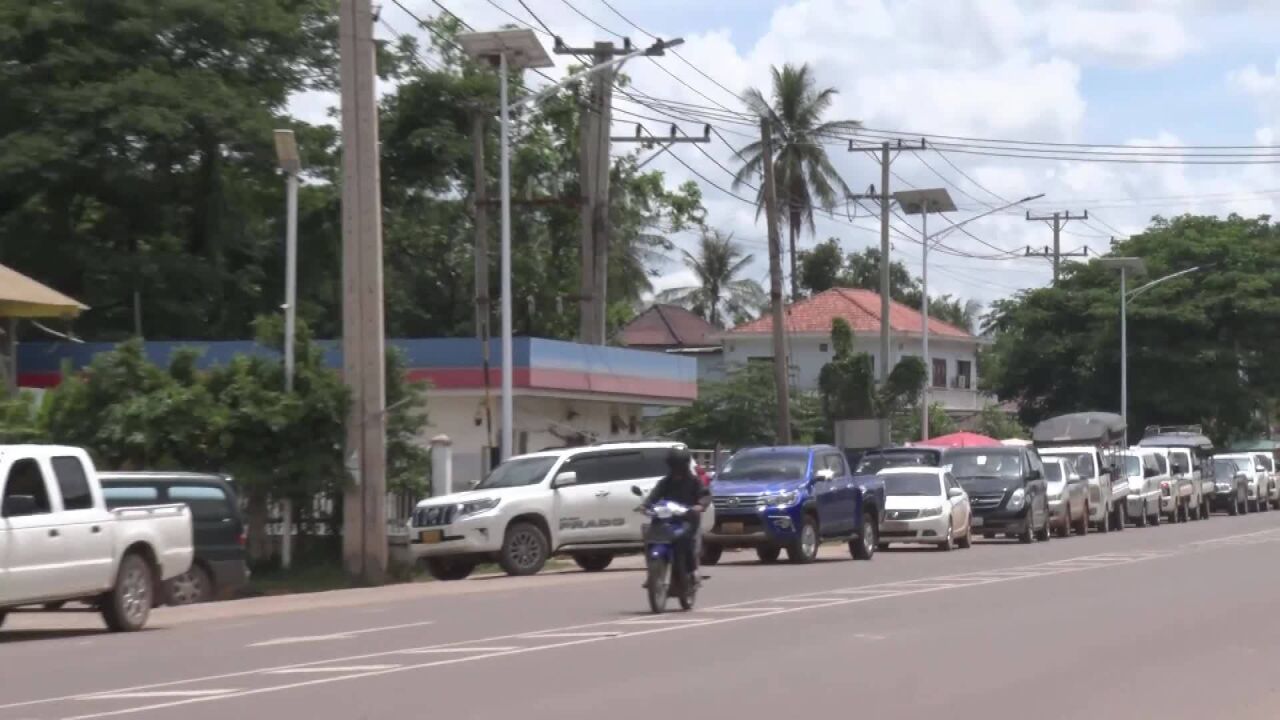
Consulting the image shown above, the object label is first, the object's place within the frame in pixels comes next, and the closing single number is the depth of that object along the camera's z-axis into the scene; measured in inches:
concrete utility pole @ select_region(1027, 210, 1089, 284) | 3201.8
